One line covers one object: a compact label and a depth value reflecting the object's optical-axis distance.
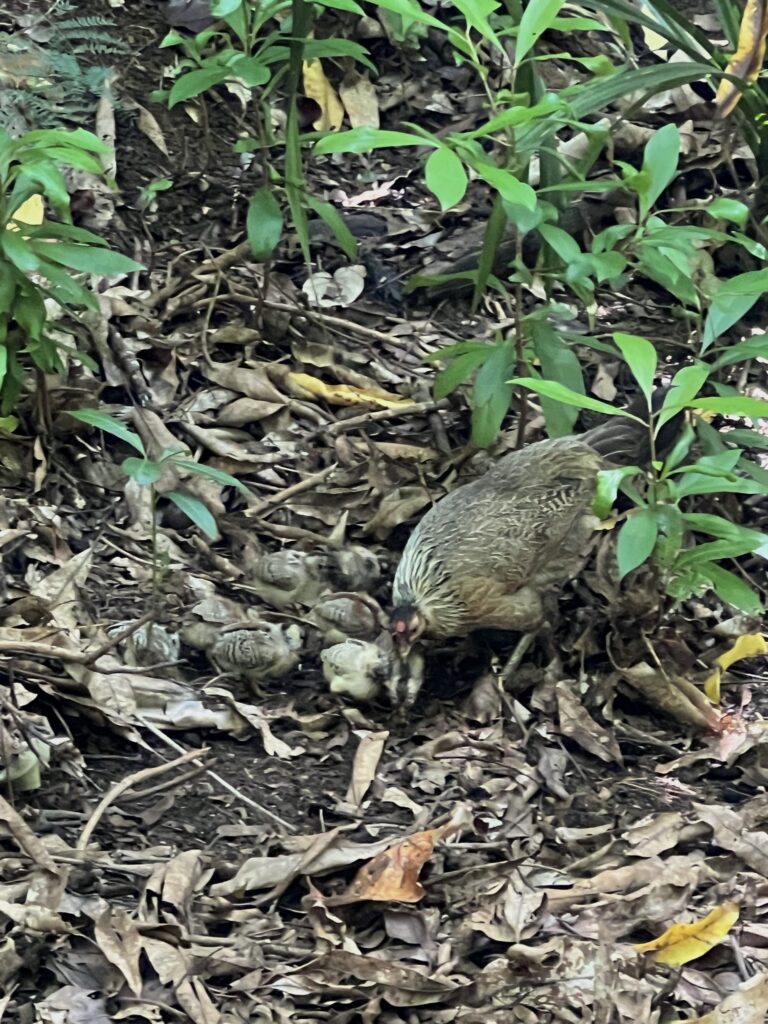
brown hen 3.31
